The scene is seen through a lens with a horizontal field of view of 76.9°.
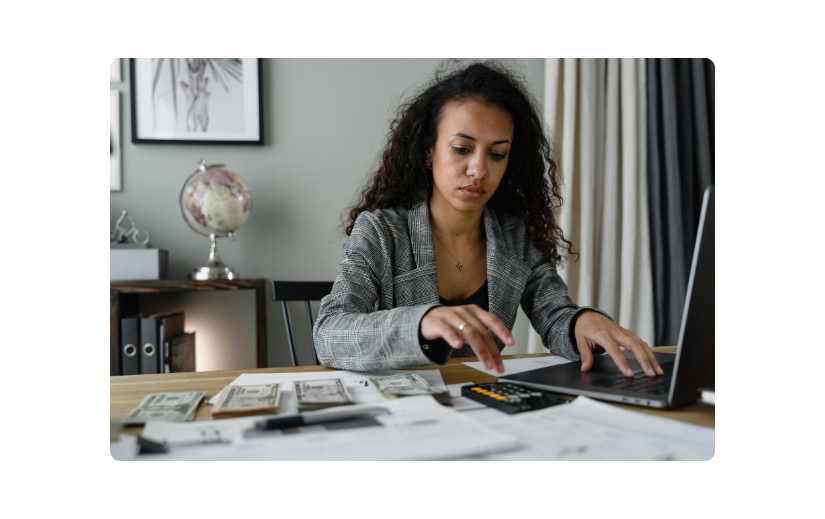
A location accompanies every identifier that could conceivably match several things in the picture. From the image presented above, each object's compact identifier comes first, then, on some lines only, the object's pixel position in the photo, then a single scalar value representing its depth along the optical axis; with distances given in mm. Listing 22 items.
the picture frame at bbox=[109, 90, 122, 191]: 2027
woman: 848
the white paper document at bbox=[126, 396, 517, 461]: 451
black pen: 506
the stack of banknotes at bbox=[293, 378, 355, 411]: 604
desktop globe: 1827
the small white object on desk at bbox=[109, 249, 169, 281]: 1768
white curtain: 2316
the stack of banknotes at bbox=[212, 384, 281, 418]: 574
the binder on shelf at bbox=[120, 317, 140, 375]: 1689
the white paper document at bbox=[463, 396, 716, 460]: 465
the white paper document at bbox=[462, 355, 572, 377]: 891
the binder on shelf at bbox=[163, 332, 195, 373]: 1757
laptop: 538
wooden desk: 585
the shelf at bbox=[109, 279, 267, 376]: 1688
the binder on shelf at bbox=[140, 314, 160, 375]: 1694
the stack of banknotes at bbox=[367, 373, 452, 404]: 654
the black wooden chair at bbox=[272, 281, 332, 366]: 1406
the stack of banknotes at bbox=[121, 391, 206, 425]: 559
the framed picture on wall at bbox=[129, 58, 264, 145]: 2055
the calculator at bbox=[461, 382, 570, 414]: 603
